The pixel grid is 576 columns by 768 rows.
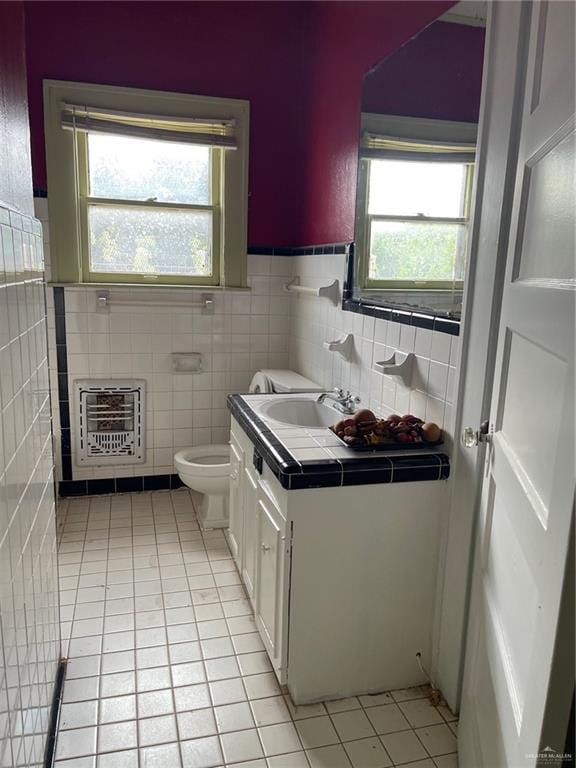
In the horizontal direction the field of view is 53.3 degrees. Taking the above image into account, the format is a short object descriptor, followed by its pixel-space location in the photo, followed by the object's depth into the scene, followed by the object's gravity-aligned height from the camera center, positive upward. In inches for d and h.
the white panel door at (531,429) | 35.2 -11.4
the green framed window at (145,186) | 122.2 +17.7
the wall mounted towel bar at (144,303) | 129.1 -8.4
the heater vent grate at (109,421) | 133.7 -36.4
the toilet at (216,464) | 117.6 -41.7
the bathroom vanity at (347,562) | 70.6 -36.5
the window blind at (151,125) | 120.3 +30.0
